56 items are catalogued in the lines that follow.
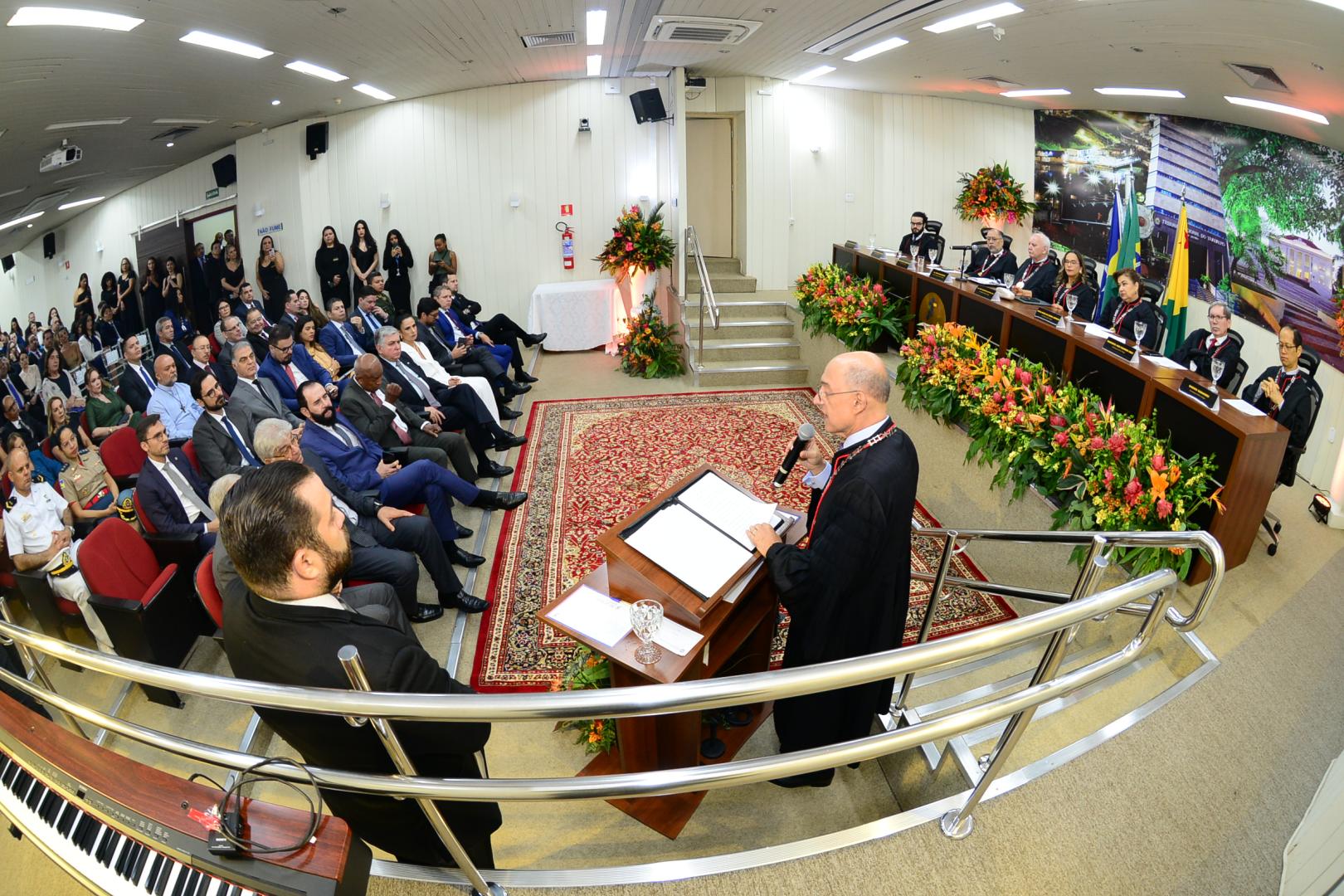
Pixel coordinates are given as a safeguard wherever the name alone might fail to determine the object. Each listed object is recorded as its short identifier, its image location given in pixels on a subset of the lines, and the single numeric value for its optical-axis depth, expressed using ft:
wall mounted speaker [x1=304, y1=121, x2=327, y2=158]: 33.06
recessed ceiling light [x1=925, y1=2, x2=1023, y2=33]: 16.37
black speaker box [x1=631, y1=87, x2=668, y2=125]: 31.99
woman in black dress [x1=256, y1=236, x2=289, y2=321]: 33.86
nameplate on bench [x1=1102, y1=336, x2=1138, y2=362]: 14.07
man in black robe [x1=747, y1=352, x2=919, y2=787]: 7.14
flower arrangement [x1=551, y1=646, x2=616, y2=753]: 9.08
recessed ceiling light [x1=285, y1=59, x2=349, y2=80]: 20.87
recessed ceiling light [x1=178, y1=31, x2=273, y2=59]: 15.65
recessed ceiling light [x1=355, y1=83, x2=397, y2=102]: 27.51
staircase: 26.94
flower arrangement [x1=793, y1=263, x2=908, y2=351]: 22.86
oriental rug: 13.00
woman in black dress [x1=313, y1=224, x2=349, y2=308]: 32.63
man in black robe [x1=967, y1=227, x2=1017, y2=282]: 25.39
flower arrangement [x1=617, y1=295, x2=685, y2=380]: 28.68
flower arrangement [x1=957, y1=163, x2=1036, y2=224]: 36.63
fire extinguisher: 34.63
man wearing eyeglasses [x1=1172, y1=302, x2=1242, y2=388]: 17.33
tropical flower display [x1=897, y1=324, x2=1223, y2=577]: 10.93
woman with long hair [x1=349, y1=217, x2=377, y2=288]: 33.27
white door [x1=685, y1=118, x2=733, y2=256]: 34.45
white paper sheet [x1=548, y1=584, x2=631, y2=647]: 7.13
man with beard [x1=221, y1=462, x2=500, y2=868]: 4.94
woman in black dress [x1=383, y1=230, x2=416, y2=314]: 33.60
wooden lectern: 6.95
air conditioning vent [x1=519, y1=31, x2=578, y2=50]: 22.71
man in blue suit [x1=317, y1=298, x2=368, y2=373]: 23.26
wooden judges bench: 10.82
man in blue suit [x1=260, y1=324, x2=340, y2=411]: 19.07
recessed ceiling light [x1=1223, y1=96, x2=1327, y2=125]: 19.34
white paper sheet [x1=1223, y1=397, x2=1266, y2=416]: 11.35
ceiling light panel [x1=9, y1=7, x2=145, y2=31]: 11.87
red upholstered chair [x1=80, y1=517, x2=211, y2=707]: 10.53
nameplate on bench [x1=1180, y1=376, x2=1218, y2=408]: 11.64
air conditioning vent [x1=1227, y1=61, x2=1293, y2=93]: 17.42
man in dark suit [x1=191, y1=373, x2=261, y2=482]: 13.97
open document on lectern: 7.11
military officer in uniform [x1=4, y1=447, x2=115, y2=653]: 11.80
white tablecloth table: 32.50
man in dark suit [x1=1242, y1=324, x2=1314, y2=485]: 14.58
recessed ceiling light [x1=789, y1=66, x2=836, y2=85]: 28.81
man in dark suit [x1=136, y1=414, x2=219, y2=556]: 12.38
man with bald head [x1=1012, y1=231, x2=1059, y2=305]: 22.63
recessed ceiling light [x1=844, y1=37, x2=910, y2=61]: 22.37
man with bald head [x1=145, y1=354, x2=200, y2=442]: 18.37
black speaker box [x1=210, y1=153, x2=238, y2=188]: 35.47
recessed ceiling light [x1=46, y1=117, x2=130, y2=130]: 19.91
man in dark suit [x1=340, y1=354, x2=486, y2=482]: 16.40
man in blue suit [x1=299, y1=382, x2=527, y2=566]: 14.16
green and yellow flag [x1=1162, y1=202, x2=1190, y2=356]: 23.00
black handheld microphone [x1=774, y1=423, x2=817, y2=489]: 9.03
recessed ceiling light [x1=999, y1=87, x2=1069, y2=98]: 27.79
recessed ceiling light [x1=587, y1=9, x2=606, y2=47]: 20.54
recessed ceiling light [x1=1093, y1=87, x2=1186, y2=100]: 23.68
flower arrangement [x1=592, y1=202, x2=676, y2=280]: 30.96
